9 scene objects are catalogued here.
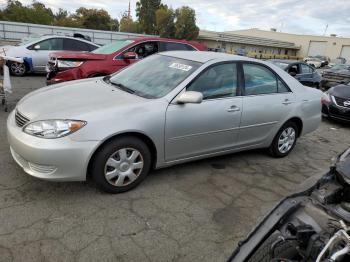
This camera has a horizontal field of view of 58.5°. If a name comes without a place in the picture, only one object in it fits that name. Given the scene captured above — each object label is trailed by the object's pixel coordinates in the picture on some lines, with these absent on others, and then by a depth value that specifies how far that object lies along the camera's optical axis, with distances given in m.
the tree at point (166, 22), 50.44
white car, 10.19
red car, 6.68
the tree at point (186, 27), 49.81
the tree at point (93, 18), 57.56
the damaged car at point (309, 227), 1.65
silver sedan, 3.09
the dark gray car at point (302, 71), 11.66
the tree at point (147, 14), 57.31
